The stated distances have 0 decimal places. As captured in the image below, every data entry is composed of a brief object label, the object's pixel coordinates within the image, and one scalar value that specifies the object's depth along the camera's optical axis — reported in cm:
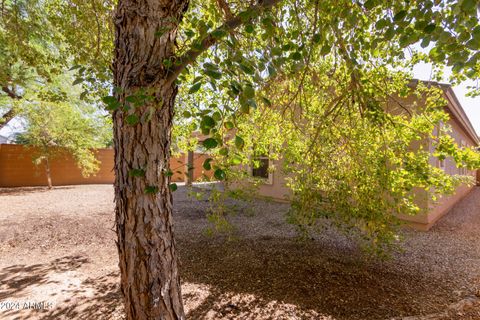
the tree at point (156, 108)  150
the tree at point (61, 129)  1011
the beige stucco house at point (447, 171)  645
